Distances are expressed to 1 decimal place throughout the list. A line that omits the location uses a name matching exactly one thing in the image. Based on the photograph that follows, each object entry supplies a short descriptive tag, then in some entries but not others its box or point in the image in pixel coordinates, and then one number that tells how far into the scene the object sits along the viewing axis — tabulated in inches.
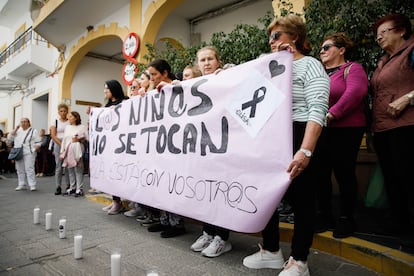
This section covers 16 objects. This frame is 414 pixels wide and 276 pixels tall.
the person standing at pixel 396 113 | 86.2
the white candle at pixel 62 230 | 114.5
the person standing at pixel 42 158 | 378.9
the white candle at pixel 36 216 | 136.9
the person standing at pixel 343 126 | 94.0
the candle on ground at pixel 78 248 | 94.4
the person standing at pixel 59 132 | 226.4
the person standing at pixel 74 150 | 207.9
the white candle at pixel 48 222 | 125.6
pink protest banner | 72.9
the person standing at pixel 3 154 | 429.8
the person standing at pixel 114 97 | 154.9
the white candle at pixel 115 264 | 72.9
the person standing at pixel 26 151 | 248.7
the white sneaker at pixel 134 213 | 153.6
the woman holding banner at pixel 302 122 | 68.7
